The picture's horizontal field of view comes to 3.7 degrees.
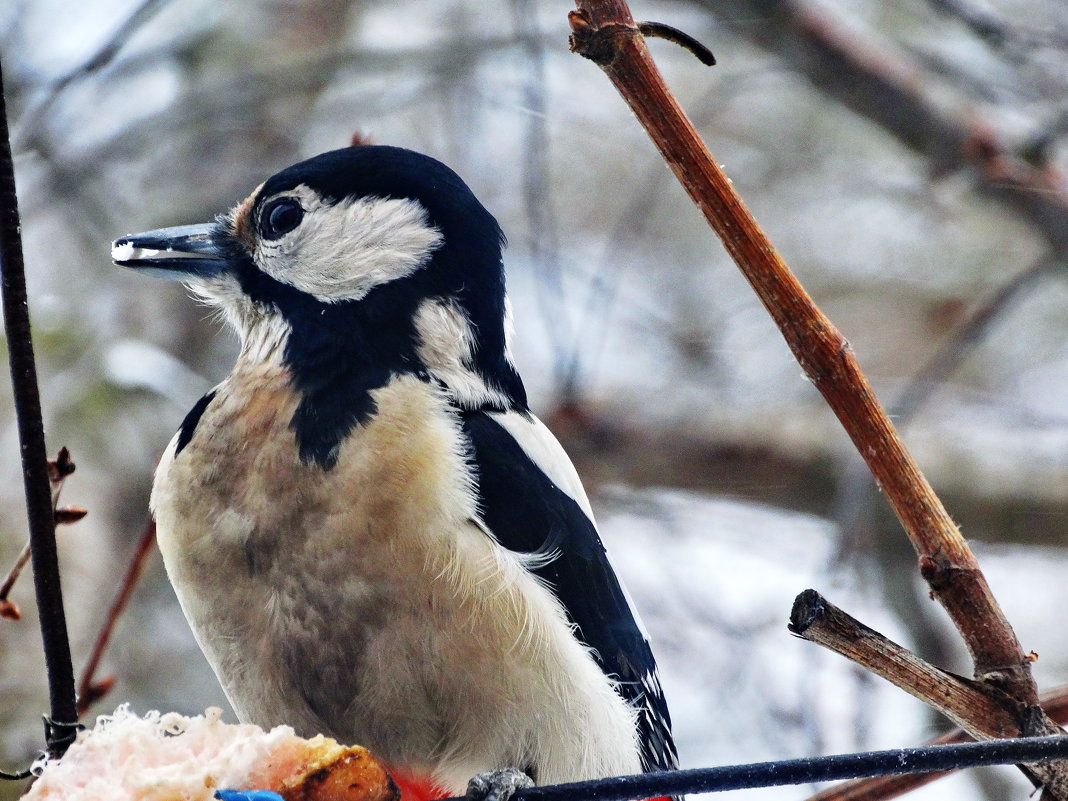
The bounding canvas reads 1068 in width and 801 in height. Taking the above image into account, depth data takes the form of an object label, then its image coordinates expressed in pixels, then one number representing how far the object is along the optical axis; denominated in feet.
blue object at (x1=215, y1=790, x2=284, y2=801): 7.41
